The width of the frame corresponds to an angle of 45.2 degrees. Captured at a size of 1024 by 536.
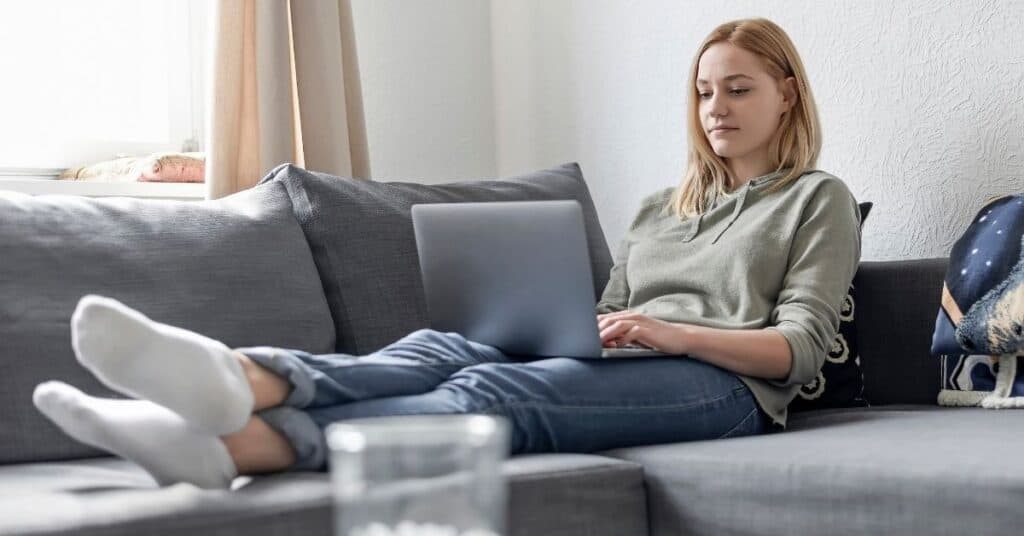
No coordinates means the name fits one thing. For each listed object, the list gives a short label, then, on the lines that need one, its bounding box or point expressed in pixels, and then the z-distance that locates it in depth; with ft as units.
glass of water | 1.91
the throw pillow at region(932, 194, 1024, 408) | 5.90
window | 8.99
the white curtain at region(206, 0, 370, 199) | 8.61
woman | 4.03
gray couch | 4.11
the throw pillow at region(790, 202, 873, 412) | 6.58
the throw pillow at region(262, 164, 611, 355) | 6.46
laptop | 5.27
